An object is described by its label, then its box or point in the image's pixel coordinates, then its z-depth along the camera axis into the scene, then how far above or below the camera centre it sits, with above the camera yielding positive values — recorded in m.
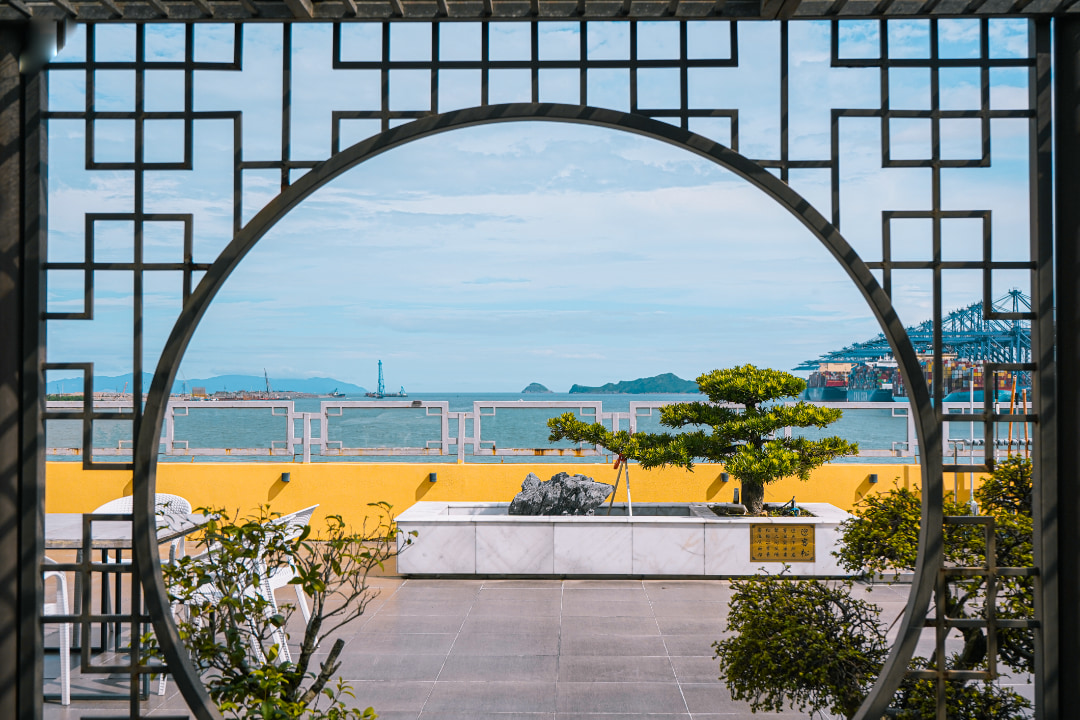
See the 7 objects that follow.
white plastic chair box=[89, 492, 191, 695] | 4.53 -0.70
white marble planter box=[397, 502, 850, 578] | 6.04 -1.20
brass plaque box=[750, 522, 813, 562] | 6.04 -1.16
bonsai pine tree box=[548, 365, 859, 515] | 6.00 -0.42
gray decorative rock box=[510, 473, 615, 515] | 6.45 -0.90
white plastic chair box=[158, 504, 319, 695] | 3.70 -0.98
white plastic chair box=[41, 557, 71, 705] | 3.52 -1.15
